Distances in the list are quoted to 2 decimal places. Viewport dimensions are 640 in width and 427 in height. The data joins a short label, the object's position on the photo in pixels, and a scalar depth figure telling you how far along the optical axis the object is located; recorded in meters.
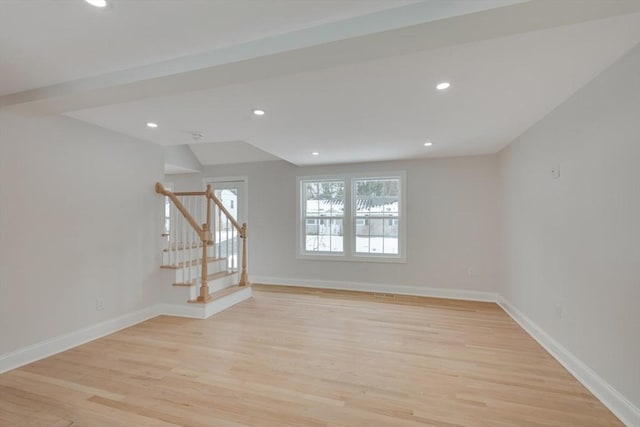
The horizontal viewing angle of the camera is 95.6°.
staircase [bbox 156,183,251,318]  3.93
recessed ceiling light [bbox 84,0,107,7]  1.32
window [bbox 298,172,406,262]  5.16
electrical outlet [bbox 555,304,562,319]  2.66
